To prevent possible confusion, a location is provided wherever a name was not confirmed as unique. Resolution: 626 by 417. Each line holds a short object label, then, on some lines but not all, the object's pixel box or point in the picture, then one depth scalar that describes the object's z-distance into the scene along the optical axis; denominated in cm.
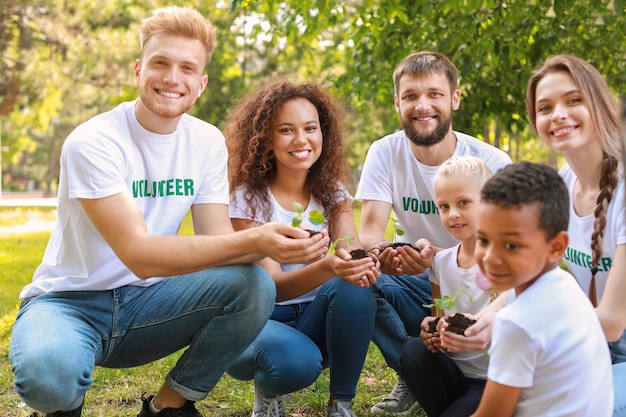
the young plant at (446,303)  288
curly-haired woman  328
